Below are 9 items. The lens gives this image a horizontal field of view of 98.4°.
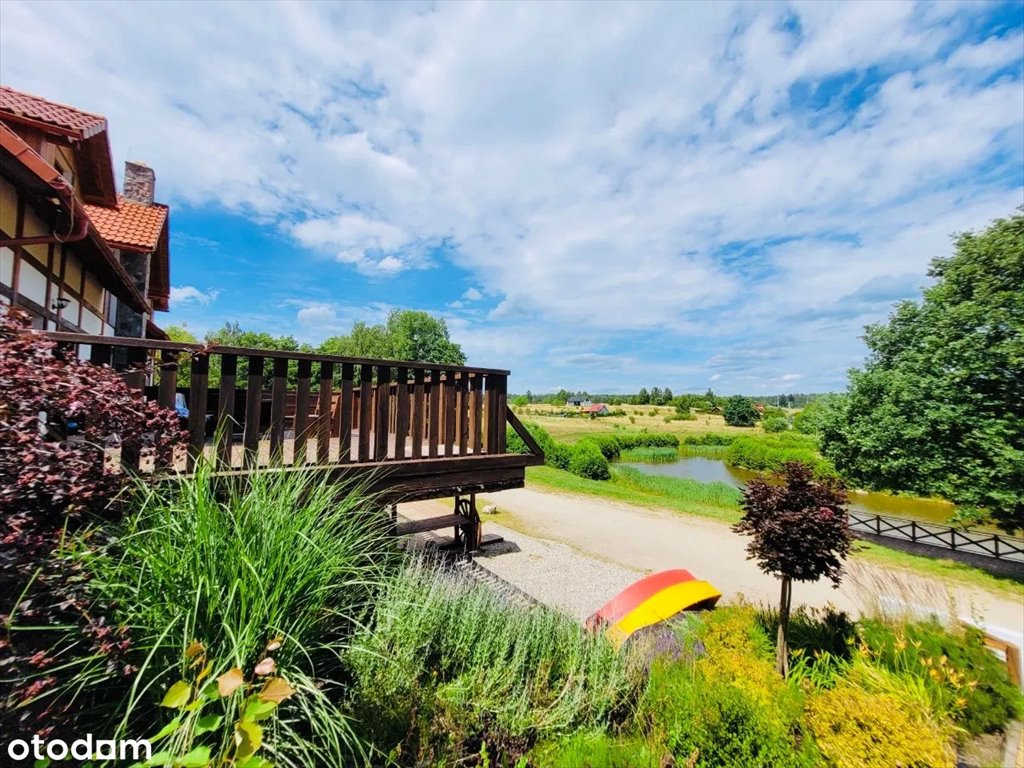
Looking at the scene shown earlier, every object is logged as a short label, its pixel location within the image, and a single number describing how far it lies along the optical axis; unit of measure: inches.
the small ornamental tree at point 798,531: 146.9
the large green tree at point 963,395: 402.9
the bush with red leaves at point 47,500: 59.2
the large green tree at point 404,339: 1808.6
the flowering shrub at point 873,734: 91.4
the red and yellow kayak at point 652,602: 162.1
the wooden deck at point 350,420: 116.2
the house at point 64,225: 205.6
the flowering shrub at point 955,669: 134.3
